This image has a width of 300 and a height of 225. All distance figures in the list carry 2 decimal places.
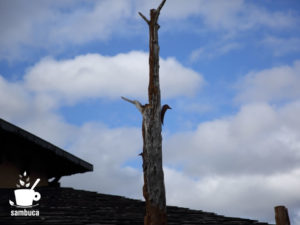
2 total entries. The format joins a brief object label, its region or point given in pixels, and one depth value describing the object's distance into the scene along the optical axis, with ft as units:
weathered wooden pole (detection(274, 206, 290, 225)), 50.93
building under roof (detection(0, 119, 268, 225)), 55.16
